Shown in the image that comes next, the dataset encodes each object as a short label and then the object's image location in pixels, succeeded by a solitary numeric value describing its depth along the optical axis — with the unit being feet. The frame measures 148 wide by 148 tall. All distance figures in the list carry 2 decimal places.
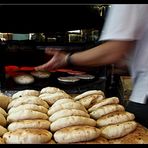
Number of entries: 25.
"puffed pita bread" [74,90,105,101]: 6.03
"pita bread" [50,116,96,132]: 4.60
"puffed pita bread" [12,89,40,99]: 5.97
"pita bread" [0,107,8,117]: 5.21
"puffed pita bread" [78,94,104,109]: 5.65
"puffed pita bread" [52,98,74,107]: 5.34
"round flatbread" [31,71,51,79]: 8.67
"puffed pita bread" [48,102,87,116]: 5.11
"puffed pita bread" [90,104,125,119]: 5.15
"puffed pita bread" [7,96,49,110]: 5.36
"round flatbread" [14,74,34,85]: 8.43
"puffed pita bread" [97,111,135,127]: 4.89
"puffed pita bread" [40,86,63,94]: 6.26
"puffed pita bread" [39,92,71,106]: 5.69
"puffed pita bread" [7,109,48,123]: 4.81
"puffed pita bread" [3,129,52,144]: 4.17
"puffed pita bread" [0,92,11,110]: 5.69
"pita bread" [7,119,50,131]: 4.57
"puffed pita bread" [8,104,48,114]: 5.05
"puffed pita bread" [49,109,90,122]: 4.83
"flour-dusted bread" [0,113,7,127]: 4.89
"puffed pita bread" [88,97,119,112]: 5.40
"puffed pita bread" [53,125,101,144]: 4.28
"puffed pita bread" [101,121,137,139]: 4.64
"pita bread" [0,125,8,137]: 4.52
